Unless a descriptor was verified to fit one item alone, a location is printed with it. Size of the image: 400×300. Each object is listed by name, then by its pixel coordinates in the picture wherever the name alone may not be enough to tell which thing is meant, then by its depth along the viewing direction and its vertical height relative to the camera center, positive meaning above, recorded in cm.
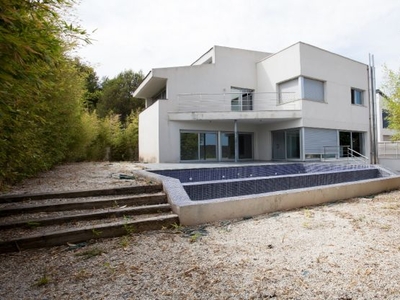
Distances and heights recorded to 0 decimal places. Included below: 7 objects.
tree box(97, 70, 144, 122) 2855 +700
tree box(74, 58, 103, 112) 2987 +905
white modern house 1478 +305
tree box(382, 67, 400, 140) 1022 +249
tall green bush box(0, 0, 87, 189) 214 +92
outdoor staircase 361 -98
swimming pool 592 -71
